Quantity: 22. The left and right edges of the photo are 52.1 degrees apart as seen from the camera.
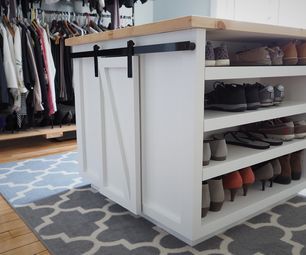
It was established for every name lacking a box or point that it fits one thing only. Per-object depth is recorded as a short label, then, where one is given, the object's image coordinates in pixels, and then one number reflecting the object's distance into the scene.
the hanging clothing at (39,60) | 2.64
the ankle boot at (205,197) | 1.26
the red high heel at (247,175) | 1.47
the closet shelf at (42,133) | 2.72
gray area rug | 1.21
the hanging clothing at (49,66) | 2.68
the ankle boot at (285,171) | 1.68
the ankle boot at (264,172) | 1.58
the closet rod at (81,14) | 3.05
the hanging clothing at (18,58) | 2.51
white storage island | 1.12
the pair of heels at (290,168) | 1.69
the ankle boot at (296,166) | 1.75
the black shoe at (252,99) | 1.44
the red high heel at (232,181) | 1.41
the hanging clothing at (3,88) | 2.41
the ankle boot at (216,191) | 1.32
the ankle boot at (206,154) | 1.23
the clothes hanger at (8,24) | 2.54
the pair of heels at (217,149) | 1.31
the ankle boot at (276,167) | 1.63
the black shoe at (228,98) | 1.39
